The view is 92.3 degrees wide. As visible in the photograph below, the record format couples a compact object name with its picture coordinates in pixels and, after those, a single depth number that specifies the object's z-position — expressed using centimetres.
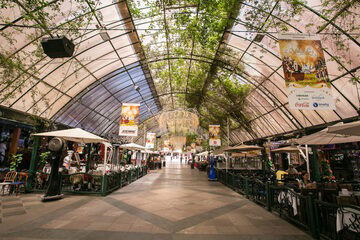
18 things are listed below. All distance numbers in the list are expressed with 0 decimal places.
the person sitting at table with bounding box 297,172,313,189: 545
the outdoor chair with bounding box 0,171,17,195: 743
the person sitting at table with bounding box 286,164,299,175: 922
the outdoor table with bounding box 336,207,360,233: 311
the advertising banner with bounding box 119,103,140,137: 1135
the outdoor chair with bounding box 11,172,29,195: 736
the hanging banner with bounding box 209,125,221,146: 1544
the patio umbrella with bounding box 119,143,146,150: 1293
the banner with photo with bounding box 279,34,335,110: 471
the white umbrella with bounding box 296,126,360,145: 569
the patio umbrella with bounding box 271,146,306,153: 1010
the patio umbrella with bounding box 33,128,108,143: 715
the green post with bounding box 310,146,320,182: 1025
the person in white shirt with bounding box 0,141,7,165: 969
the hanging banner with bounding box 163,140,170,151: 3089
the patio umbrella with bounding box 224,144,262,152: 1086
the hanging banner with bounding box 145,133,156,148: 1972
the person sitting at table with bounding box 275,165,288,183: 898
